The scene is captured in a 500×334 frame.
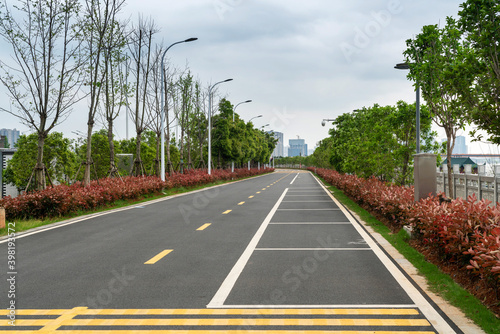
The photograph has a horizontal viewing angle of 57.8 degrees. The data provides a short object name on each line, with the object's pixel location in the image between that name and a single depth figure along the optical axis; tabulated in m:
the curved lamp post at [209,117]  40.02
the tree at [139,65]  28.88
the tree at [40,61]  17.28
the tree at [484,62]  8.77
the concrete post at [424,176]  10.68
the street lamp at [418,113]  14.23
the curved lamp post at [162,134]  27.33
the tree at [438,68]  14.34
